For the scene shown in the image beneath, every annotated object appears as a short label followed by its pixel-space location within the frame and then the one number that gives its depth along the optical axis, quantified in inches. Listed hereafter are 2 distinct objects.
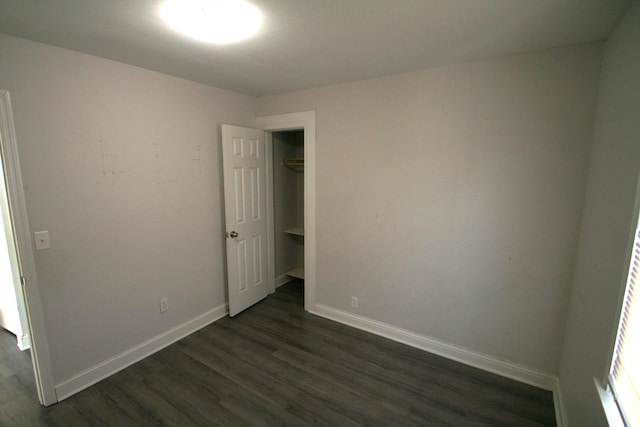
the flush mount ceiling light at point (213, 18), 54.4
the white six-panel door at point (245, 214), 117.6
